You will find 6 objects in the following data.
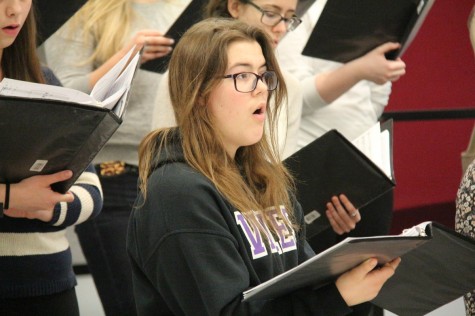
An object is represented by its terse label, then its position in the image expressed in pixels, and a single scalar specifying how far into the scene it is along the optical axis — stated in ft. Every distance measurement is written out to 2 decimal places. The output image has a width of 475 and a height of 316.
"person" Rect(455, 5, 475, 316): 16.71
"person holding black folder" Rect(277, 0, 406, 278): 20.98
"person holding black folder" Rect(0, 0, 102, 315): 14.16
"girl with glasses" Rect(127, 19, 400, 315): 12.75
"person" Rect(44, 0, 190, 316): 19.62
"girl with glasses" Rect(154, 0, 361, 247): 19.33
